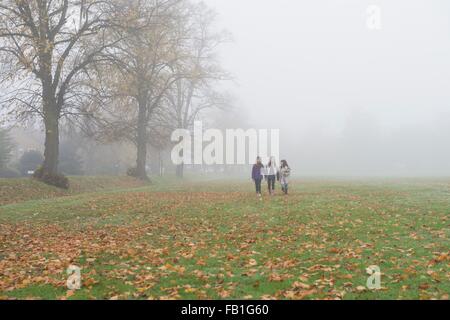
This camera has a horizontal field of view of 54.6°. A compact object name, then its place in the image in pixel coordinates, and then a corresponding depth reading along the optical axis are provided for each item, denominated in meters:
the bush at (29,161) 54.81
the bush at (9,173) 48.81
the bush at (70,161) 53.65
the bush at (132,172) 43.17
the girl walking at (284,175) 24.06
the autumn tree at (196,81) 43.19
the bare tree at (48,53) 25.44
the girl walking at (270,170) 24.03
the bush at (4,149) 47.19
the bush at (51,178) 29.05
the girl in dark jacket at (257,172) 23.78
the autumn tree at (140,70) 28.44
